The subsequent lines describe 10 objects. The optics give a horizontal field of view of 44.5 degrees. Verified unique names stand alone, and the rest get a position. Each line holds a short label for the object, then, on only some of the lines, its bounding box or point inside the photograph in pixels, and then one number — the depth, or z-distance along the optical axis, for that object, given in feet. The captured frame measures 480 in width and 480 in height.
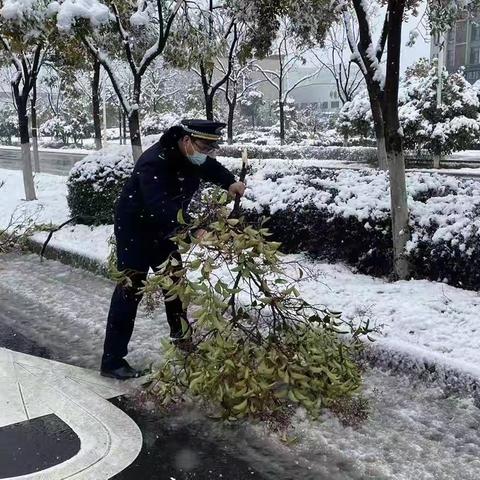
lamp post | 52.08
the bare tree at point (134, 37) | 25.28
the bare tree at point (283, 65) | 87.77
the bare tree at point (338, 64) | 93.09
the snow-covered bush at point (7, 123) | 181.57
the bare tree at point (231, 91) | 74.33
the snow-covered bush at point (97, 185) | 24.99
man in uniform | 10.72
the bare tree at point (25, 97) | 35.73
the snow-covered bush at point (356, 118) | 71.15
